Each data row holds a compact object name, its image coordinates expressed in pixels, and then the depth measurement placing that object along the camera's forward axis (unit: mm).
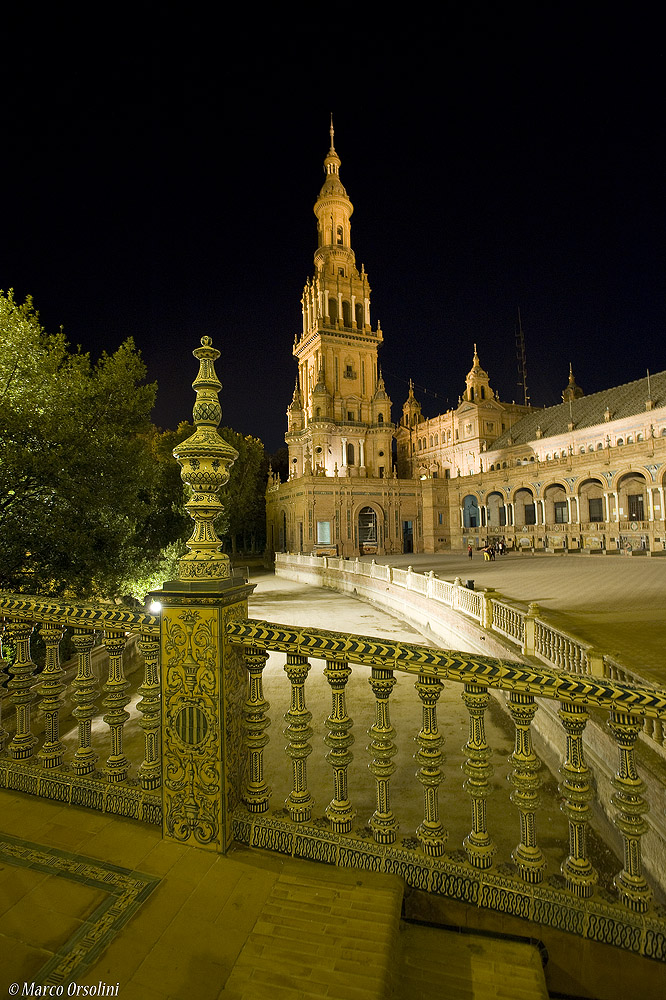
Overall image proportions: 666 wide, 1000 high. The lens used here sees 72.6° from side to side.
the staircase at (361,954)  1814
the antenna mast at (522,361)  63719
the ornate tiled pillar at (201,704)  2543
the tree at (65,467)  9109
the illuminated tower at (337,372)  47406
